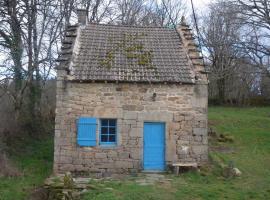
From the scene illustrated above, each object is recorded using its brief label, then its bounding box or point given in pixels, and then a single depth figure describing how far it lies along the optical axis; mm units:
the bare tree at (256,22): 15586
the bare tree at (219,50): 18460
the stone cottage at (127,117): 9973
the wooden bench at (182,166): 9873
